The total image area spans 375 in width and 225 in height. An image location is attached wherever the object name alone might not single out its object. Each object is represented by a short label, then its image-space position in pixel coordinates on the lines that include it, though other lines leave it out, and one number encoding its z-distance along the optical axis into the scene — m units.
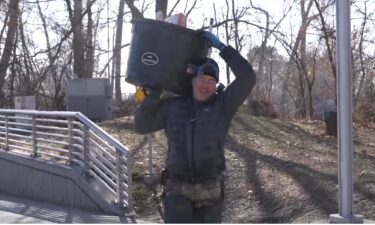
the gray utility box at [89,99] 21.34
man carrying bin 4.91
